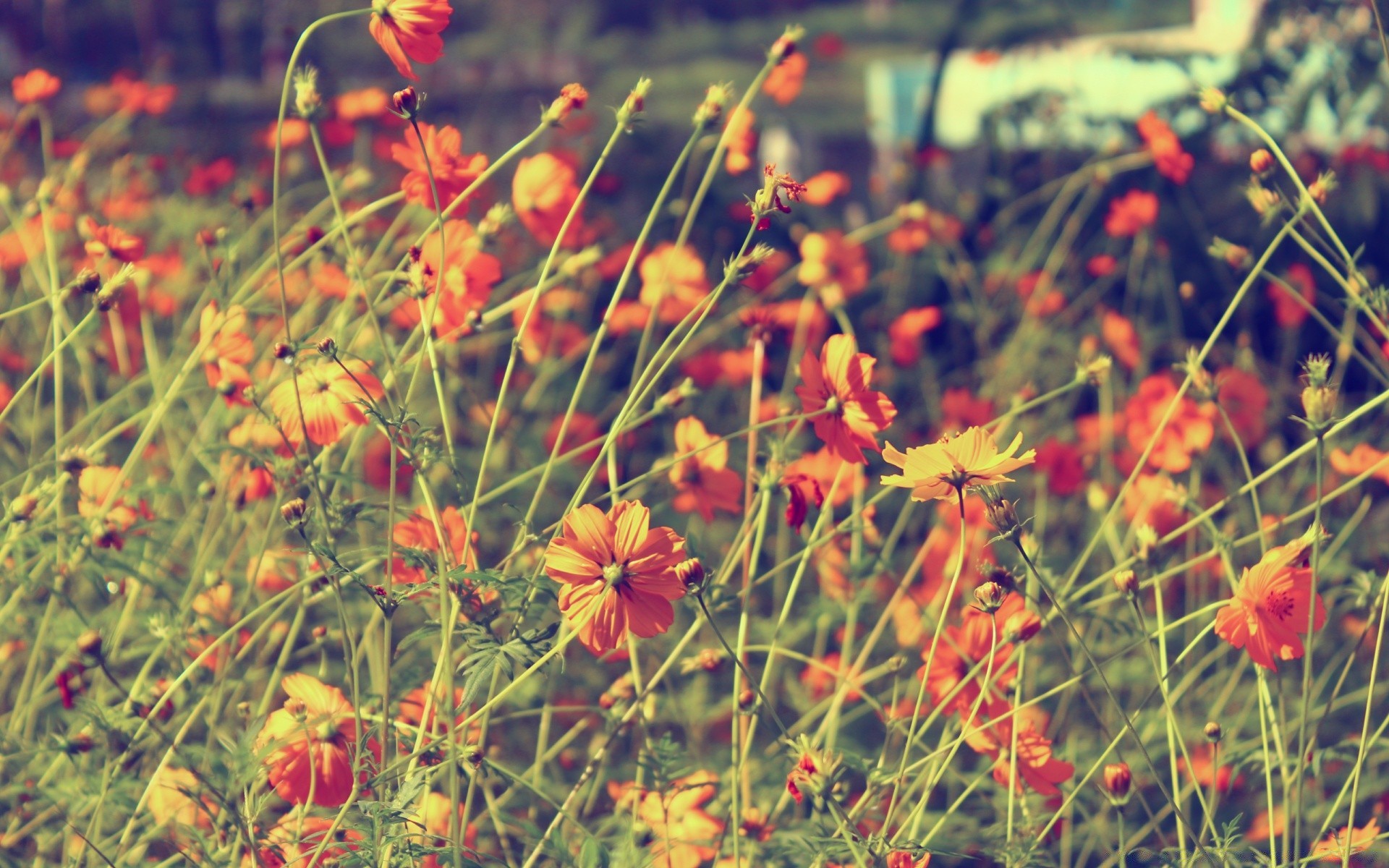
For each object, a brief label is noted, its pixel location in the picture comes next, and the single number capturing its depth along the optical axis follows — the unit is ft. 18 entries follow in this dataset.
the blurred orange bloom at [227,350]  4.69
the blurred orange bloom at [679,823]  4.54
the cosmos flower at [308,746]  4.25
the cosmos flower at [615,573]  4.09
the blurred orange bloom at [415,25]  4.28
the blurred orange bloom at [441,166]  4.55
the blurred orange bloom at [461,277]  4.62
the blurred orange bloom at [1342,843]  4.23
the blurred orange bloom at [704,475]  4.71
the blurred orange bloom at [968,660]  4.62
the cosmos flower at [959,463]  4.10
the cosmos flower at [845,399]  4.39
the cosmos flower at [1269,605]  4.24
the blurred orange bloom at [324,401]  4.41
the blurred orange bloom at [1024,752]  4.48
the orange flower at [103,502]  4.64
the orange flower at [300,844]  4.21
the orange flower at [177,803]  4.47
